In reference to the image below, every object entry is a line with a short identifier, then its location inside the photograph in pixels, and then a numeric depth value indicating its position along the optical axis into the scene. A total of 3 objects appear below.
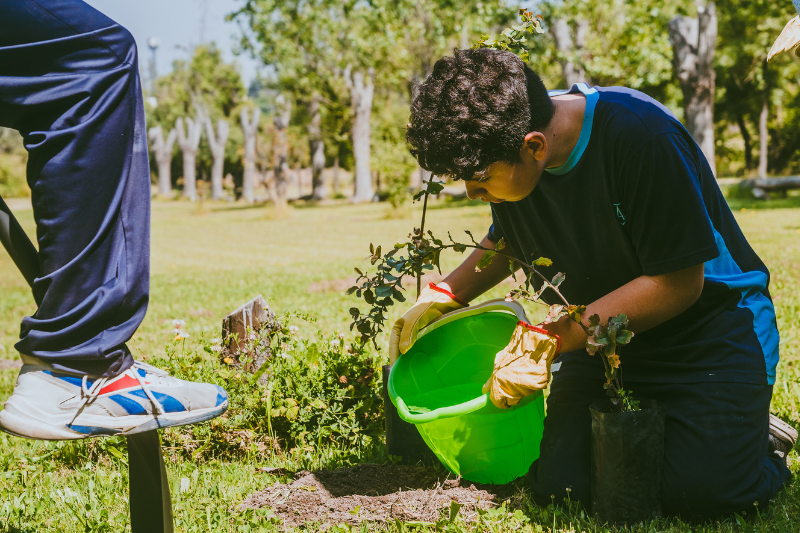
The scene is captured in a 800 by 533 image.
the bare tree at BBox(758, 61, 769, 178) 23.22
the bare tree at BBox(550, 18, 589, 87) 16.66
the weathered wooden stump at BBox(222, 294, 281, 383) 2.67
